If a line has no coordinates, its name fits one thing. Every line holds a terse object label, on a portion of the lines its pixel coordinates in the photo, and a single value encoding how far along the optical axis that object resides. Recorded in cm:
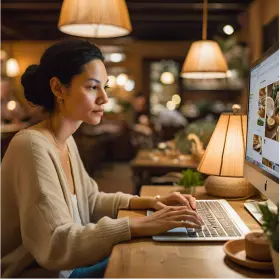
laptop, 129
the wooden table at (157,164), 370
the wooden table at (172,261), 105
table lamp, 186
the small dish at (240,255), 107
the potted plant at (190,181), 206
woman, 129
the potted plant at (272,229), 93
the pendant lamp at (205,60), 345
